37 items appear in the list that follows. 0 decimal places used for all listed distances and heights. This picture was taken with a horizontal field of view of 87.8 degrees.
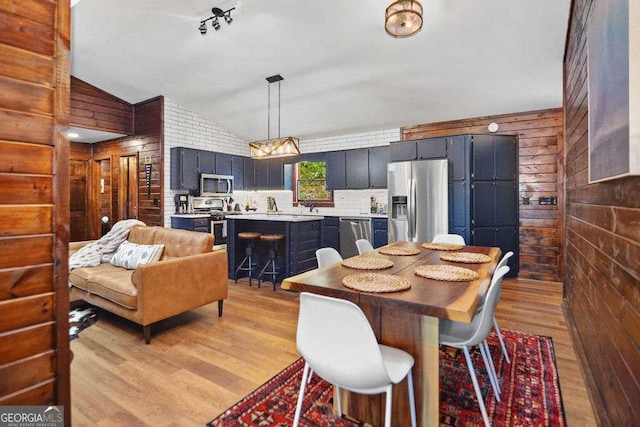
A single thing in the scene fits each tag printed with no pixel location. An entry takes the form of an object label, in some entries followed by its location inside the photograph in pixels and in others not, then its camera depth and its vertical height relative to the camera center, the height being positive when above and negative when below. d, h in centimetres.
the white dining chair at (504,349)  239 -102
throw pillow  346 -49
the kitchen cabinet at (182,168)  573 +72
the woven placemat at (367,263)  211 -36
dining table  146 -55
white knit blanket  371 -46
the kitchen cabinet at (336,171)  624 +73
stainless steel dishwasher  561 -40
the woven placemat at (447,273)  181 -37
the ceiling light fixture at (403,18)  233 +138
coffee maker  587 +13
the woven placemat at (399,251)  265 -35
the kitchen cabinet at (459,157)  482 +77
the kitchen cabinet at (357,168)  599 +75
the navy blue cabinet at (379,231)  547 -37
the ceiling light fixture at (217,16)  345 +205
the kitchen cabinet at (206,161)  603 +89
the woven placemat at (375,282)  162 -38
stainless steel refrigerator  486 +14
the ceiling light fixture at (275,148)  408 +77
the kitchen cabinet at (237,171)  668 +77
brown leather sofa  279 -67
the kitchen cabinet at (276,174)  695 +75
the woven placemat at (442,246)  286 -33
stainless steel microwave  605 +46
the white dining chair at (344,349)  133 -59
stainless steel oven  578 -34
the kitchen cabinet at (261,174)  712 +76
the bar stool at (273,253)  439 -58
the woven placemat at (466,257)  228 -35
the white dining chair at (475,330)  168 -68
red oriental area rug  180 -113
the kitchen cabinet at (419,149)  502 +93
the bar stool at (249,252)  455 -59
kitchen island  447 -45
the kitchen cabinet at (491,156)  483 +77
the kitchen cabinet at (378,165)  580 +77
